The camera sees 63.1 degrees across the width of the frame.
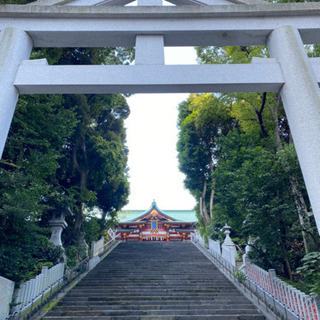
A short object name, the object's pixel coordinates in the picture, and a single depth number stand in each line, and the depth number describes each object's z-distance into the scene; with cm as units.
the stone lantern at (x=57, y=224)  988
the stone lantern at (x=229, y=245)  1070
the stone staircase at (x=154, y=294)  642
